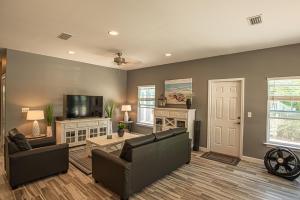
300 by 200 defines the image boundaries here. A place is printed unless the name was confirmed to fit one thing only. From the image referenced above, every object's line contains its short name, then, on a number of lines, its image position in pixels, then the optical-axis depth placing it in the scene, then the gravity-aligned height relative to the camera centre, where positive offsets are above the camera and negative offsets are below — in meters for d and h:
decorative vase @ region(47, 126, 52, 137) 4.62 -0.91
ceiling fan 3.89 +0.88
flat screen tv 5.08 -0.26
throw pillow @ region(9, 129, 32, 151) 2.76 -0.71
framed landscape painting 5.25 +0.28
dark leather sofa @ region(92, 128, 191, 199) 2.39 -1.02
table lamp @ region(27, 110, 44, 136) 4.23 -0.49
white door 4.36 -0.49
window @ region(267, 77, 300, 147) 3.59 -0.26
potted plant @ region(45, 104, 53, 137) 4.75 -0.51
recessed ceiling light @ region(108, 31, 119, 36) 3.09 +1.21
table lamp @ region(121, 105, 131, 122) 6.54 -0.41
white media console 4.73 -0.95
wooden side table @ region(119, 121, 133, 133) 6.64 -1.10
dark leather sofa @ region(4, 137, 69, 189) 2.62 -1.08
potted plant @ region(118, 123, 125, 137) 4.20 -0.79
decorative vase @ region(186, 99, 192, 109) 4.99 -0.12
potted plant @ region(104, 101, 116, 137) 6.21 -0.40
